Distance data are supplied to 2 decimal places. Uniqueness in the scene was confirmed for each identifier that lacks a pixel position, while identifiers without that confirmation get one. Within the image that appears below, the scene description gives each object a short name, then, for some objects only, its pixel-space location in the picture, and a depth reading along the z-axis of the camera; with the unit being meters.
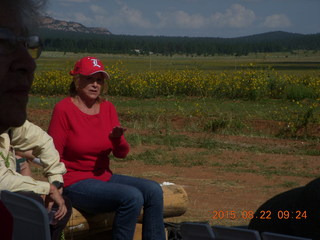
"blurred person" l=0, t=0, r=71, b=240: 1.40
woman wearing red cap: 3.64
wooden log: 3.66
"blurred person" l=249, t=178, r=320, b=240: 2.67
